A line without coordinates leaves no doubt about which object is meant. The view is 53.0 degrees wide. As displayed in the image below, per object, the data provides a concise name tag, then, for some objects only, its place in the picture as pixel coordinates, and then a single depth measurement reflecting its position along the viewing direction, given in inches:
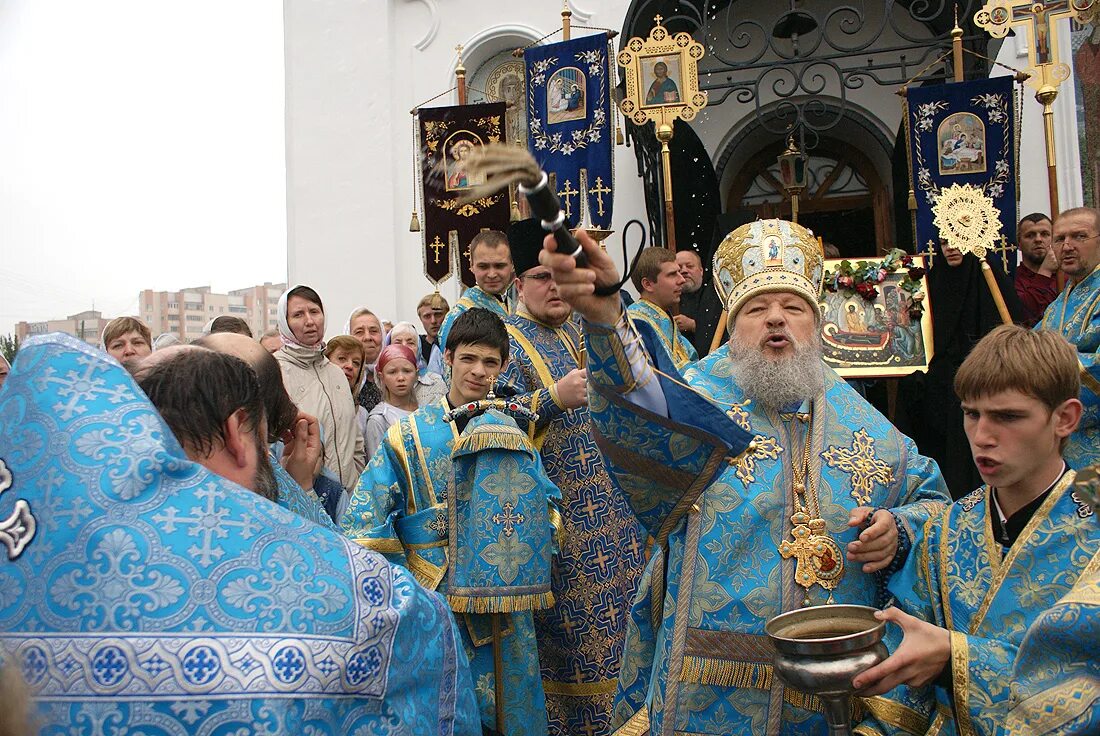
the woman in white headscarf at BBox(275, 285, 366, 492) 220.1
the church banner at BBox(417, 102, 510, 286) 384.5
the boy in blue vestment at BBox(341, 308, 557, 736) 148.4
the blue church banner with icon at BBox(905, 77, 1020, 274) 336.5
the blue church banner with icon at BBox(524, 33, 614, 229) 368.2
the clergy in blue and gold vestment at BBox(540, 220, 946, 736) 99.1
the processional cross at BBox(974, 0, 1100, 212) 304.0
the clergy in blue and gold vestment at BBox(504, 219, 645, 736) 175.6
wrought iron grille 397.7
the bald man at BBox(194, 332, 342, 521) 98.4
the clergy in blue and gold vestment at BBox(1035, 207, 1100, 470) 189.0
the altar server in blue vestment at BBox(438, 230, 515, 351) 206.4
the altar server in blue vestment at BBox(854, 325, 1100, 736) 85.8
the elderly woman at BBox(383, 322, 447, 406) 241.8
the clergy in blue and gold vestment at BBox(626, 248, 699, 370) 231.3
